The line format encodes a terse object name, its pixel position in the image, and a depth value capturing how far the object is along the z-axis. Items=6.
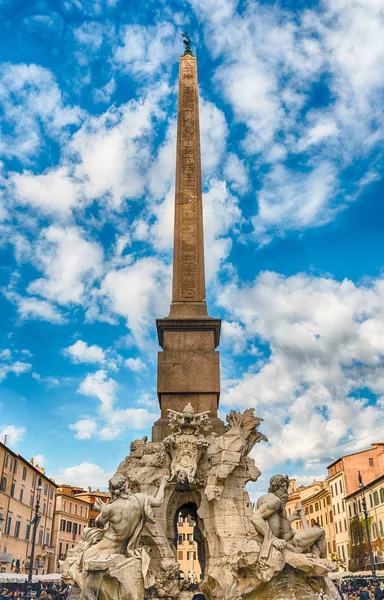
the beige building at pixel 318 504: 52.28
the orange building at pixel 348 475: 46.56
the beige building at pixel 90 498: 57.47
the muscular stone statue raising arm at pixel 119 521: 8.75
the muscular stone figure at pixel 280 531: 9.27
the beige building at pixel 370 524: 37.94
